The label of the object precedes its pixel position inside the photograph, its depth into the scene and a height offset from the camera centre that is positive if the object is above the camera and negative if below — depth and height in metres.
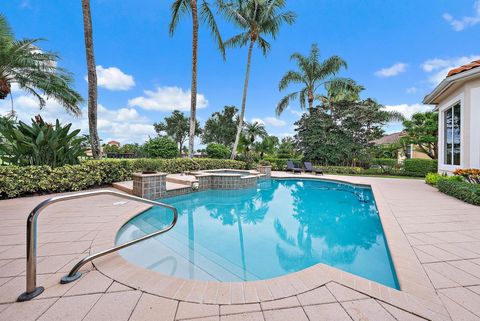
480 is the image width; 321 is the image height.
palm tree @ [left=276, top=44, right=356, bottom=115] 17.02 +7.48
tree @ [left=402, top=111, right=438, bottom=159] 16.23 +2.42
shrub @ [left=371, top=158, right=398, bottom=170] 17.44 -0.21
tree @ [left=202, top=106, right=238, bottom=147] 30.53 +5.49
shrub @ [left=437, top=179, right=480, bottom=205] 5.85 -1.00
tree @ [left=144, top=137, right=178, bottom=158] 10.81 +0.72
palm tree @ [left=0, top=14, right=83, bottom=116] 10.32 +5.07
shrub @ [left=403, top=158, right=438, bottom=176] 14.23 -0.46
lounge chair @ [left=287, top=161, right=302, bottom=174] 16.00 -0.70
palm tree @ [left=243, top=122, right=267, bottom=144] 21.14 +3.08
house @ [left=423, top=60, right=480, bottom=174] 7.21 +1.81
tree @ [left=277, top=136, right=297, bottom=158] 20.85 +1.22
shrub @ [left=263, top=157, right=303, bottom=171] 18.88 -0.31
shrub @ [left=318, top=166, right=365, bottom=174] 16.36 -0.85
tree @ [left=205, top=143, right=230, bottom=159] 15.27 +0.69
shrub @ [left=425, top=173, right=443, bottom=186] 9.44 -0.95
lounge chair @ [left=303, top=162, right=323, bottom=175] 15.73 -0.75
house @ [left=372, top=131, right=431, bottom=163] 21.28 +0.86
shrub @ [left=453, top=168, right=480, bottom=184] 6.93 -0.53
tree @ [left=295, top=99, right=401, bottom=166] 17.48 +2.65
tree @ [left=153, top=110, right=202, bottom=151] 35.69 +6.13
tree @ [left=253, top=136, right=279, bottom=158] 21.28 +1.49
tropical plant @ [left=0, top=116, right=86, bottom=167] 6.16 +0.57
